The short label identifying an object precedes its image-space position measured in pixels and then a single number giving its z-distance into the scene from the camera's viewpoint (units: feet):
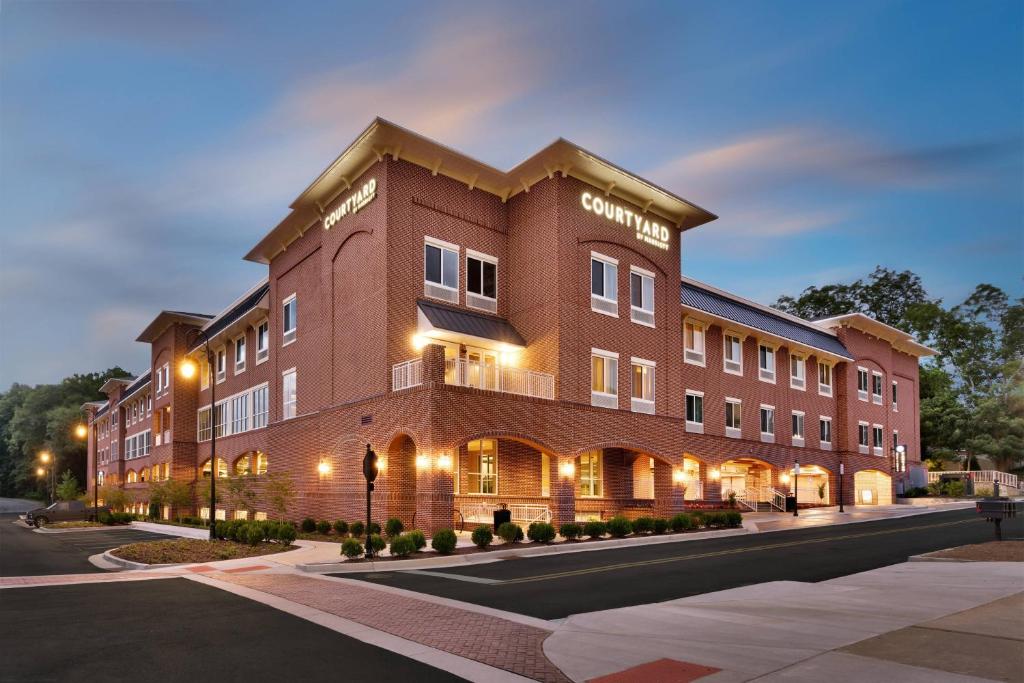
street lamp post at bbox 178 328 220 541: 87.46
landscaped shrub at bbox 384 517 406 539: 86.99
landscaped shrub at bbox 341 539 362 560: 68.33
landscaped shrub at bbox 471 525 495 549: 75.77
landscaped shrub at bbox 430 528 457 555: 71.41
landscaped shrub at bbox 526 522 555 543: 79.78
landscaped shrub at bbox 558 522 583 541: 83.66
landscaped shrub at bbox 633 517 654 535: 93.61
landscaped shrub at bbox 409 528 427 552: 71.10
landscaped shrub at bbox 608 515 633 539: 88.94
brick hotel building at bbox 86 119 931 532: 96.84
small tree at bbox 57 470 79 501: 234.87
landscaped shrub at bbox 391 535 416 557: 69.56
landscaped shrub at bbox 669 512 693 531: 97.14
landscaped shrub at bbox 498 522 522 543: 78.74
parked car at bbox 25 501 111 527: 159.53
